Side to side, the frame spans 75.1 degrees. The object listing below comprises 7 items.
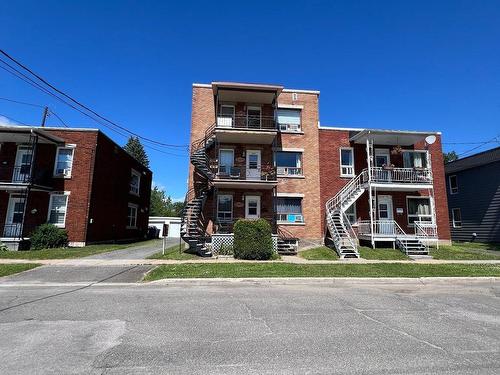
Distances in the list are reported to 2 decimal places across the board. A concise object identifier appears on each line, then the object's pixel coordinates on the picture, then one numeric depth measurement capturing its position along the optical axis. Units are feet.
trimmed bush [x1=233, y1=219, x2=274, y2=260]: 53.78
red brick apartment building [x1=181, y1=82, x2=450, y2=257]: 68.18
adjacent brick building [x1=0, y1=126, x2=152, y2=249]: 69.56
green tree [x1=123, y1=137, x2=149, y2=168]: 271.30
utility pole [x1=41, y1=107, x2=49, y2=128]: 116.26
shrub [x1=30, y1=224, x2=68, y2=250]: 65.26
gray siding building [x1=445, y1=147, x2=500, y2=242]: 84.12
